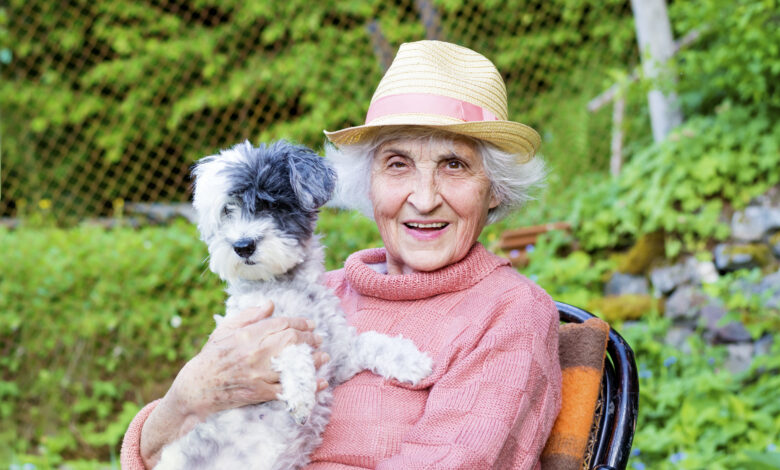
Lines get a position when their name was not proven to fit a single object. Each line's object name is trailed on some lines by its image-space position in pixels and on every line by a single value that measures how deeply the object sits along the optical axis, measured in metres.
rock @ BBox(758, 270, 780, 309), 4.02
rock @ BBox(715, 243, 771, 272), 4.49
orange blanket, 2.02
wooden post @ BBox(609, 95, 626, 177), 6.05
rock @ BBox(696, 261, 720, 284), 4.62
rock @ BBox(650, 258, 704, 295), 4.67
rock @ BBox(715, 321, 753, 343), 4.26
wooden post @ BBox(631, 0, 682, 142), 5.30
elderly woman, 1.89
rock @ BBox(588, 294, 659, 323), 4.80
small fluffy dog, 1.89
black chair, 2.00
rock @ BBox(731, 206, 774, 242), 4.55
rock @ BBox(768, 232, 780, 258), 4.50
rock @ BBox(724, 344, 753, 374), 4.21
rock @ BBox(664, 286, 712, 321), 4.55
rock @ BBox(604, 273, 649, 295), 5.00
